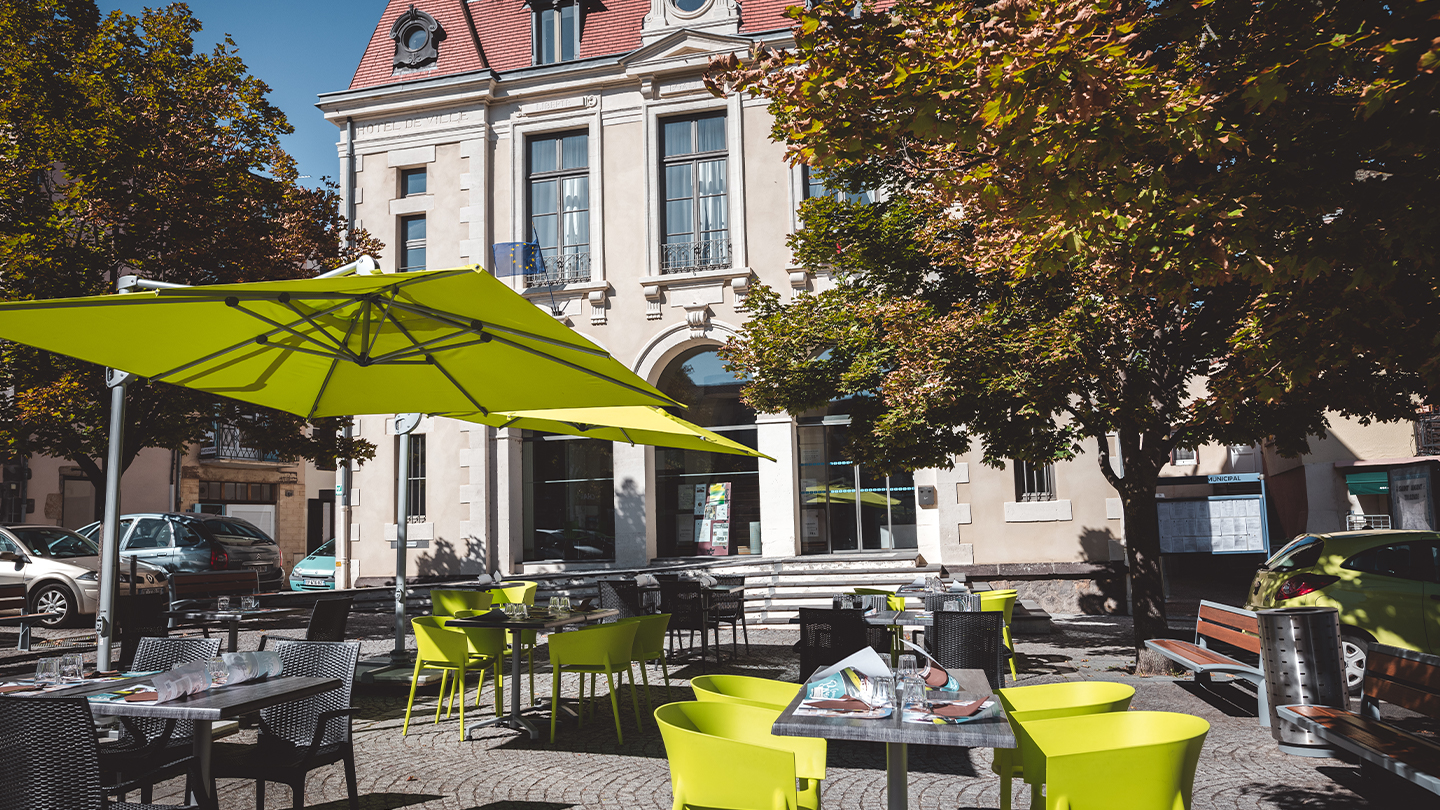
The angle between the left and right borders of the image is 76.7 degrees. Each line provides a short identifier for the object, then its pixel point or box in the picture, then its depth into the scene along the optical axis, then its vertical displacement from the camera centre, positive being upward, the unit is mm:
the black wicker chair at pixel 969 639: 7133 -1250
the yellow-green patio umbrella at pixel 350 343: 4105 +817
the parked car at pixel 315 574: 19531 -1672
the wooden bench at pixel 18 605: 9953 -1248
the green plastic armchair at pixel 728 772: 3438 -1091
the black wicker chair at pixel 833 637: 7047 -1210
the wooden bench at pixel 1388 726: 4273 -1373
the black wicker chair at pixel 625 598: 9805 -1187
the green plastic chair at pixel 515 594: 10180 -1180
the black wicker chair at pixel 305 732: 4316 -1231
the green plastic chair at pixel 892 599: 9320 -1228
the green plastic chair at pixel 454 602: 9664 -1161
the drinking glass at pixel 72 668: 4445 -813
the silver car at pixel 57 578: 13367 -1123
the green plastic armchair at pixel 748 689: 4422 -997
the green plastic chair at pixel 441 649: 6980 -1205
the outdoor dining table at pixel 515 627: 6758 -1029
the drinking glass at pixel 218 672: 4238 -809
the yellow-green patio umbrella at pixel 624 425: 7344 +544
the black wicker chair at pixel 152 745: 4363 -1270
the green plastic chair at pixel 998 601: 9117 -1218
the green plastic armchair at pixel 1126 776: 3297 -1089
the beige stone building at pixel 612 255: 16953 +4540
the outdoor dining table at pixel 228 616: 8445 -1123
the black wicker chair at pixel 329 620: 8086 -1121
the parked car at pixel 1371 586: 7523 -996
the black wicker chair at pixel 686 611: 10047 -1372
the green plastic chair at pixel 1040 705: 3776 -1030
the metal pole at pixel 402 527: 9461 -353
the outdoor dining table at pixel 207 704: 3748 -877
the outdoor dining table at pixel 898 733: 3273 -920
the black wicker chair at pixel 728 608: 10748 -1455
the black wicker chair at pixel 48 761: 3324 -940
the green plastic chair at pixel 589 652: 6711 -1198
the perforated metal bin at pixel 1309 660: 5953 -1237
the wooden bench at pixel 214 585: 14508 -1420
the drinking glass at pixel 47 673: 4324 -809
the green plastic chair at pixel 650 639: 7609 -1276
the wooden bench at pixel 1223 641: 7164 -1530
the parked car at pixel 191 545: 15453 -790
